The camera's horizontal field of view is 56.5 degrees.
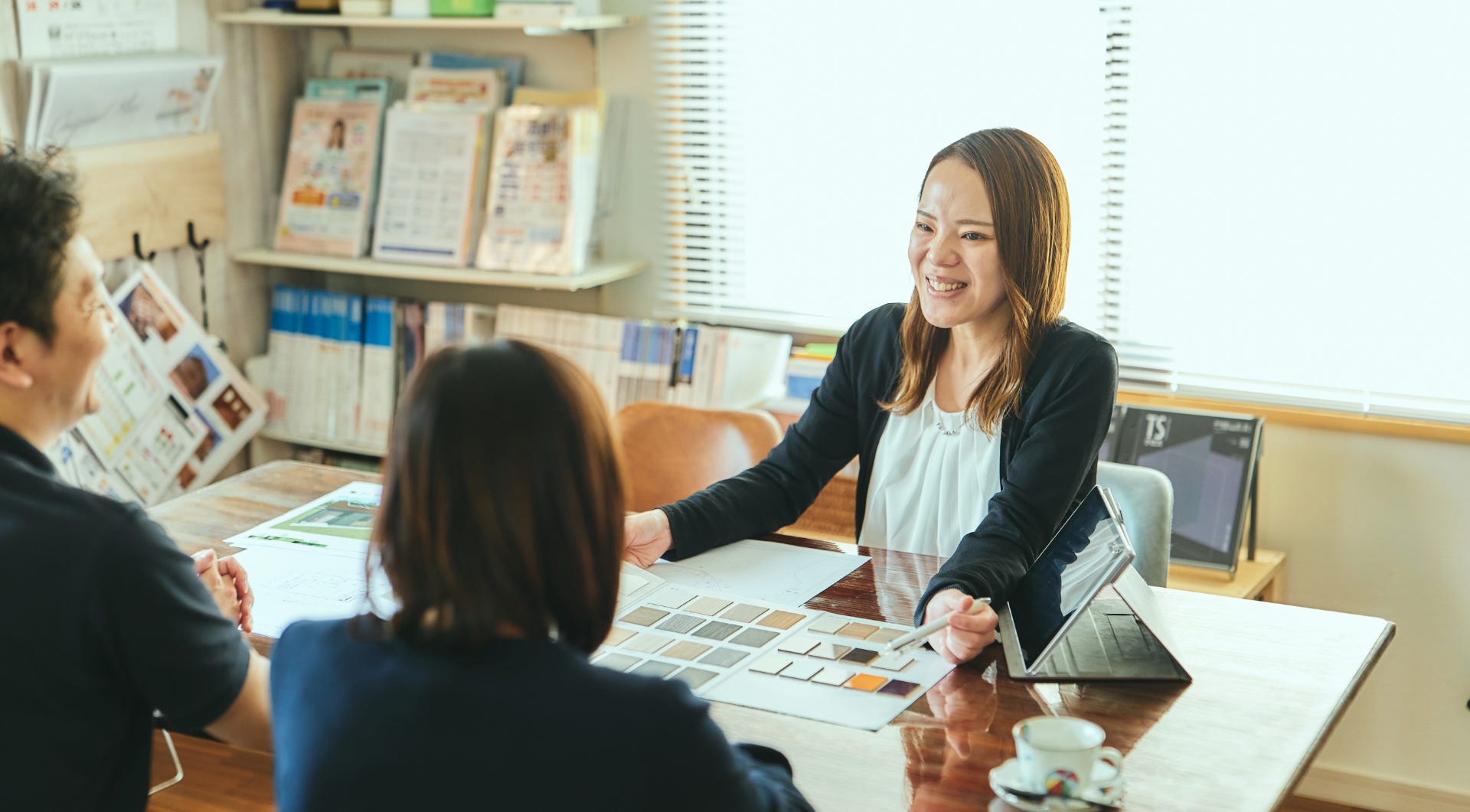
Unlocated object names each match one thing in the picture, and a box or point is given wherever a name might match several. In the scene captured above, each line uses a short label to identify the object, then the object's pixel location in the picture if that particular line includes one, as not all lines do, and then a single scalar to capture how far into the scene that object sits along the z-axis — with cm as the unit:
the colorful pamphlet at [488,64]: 356
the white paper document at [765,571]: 183
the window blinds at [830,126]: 303
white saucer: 124
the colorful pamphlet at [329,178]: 361
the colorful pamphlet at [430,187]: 348
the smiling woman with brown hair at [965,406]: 187
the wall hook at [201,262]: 354
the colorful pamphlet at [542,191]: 335
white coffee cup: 124
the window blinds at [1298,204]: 271
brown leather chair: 259
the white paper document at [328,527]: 203
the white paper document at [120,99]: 303
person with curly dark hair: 114
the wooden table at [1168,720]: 130
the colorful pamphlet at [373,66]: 368
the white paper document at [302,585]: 174
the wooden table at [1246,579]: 270
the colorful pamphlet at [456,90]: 351
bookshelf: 346
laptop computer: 150
